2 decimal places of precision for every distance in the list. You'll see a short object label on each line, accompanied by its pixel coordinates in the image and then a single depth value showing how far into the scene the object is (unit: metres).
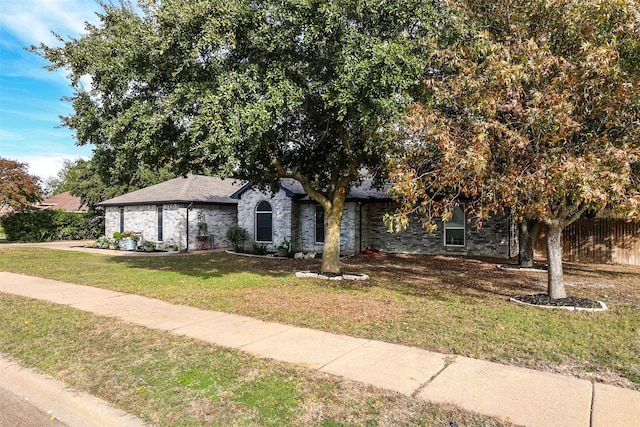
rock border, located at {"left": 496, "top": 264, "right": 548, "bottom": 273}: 13.41
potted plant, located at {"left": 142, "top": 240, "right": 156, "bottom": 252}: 22.17
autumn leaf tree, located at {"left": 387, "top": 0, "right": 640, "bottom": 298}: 6.20
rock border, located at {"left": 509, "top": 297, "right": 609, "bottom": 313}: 7.65
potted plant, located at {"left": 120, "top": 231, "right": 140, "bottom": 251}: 22.83
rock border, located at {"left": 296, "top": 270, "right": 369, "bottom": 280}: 11.82
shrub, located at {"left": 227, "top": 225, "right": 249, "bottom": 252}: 20.75
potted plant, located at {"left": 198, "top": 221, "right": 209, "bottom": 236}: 22.20
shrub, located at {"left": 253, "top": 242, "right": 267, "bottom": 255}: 20.00
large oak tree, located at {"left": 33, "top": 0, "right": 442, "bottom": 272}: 8.16
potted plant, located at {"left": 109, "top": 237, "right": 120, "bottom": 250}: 23.56
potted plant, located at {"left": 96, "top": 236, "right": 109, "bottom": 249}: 23.77
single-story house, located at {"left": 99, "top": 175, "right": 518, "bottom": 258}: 18.50
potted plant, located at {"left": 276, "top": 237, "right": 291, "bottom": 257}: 19.58
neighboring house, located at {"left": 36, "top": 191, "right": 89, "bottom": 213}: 44.97
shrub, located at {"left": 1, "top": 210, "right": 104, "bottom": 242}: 28.27
